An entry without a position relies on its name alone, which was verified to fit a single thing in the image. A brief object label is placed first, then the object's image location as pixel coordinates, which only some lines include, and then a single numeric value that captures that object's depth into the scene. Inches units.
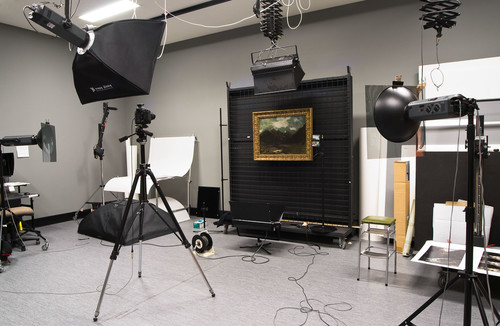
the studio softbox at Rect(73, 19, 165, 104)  60.7
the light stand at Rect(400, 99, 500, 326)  65.9
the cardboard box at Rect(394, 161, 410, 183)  152.6
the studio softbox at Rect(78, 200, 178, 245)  180.4
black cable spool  148.6
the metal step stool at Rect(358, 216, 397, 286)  120.1
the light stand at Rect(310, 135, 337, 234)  162.7
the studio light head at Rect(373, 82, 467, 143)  65.4
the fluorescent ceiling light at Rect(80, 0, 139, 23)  180.9
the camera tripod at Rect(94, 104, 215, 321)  99.5
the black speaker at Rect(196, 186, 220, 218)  232.1
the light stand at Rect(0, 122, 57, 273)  132.8
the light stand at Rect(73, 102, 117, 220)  221.8
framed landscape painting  178.7
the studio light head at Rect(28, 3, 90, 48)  49.3
